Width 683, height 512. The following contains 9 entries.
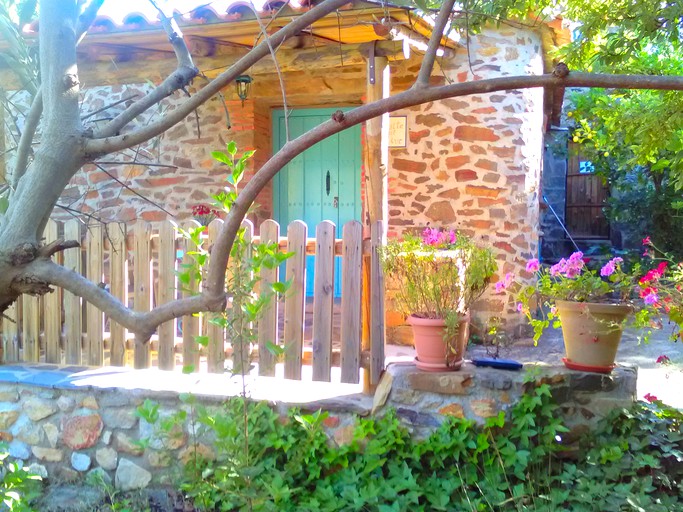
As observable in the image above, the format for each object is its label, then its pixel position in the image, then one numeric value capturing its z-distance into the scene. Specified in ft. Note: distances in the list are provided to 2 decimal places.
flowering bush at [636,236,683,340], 10.21
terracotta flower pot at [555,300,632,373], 10.64
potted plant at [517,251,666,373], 10.66
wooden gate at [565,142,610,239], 43.01
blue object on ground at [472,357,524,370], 11.07
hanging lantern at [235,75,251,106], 19.05
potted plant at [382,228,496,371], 10.94
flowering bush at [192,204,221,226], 19.74
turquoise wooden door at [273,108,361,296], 23.07
